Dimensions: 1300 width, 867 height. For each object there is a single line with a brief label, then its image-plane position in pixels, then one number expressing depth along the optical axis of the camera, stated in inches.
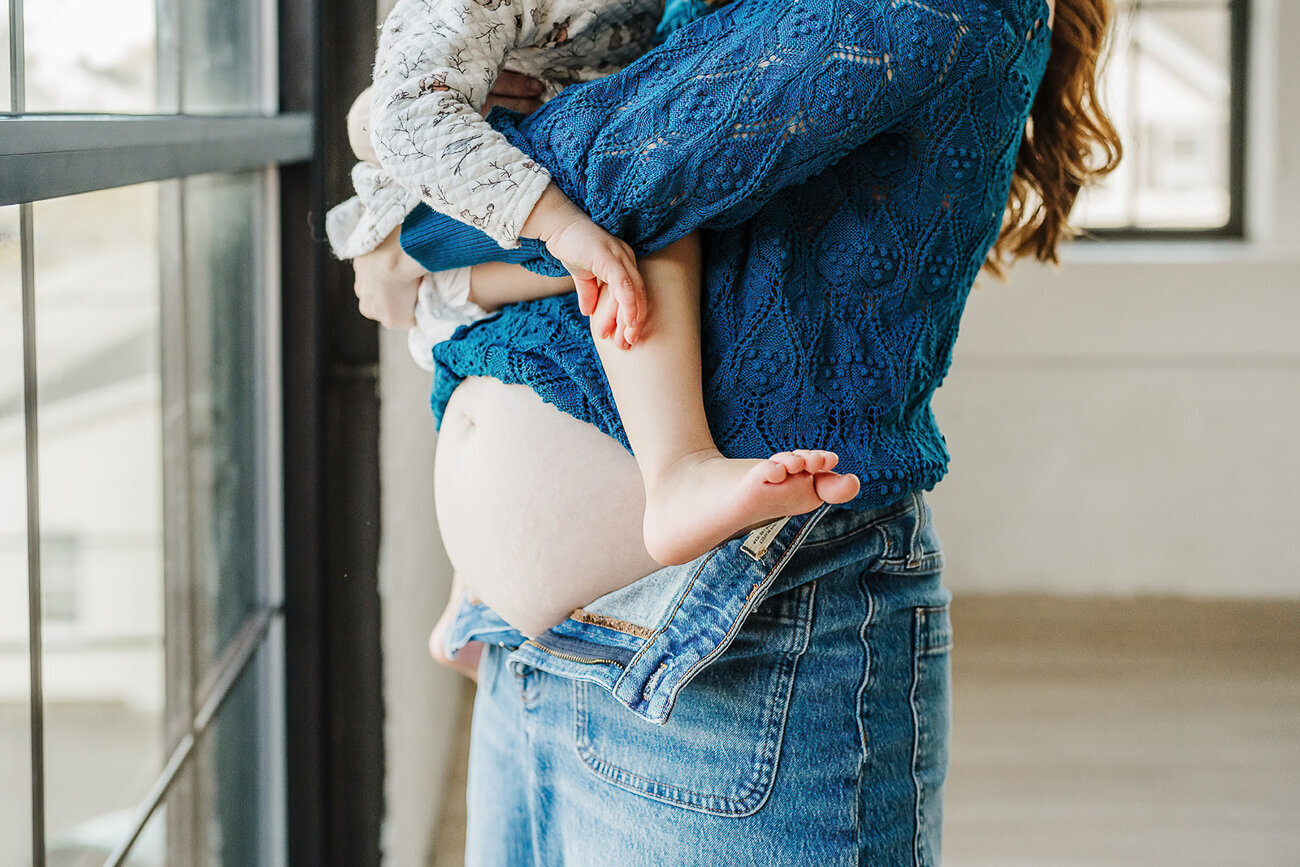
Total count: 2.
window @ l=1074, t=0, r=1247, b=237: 139.2
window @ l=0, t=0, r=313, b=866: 32.3
